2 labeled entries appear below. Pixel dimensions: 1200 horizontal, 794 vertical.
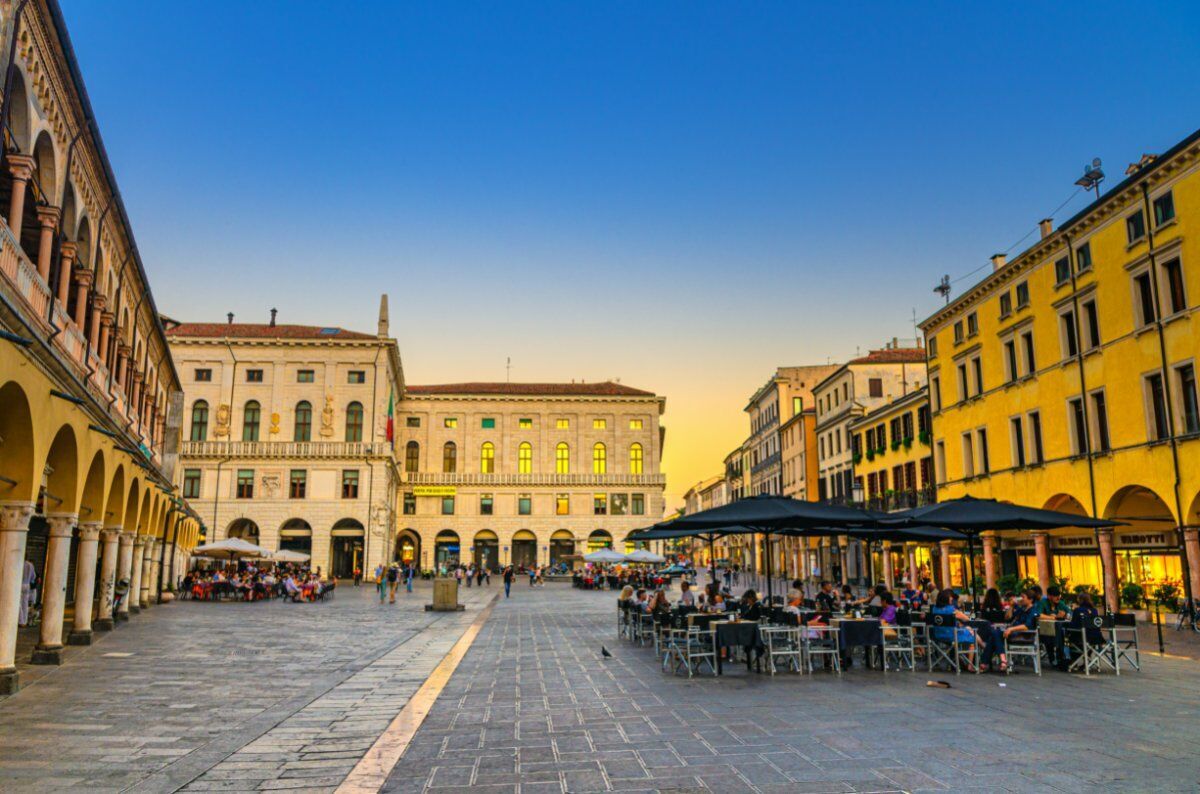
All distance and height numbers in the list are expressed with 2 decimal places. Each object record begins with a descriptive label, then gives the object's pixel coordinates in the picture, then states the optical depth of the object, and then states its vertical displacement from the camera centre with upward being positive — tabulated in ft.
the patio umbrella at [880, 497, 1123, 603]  45.16 +1.32
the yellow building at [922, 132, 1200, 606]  69.10 +15.81
